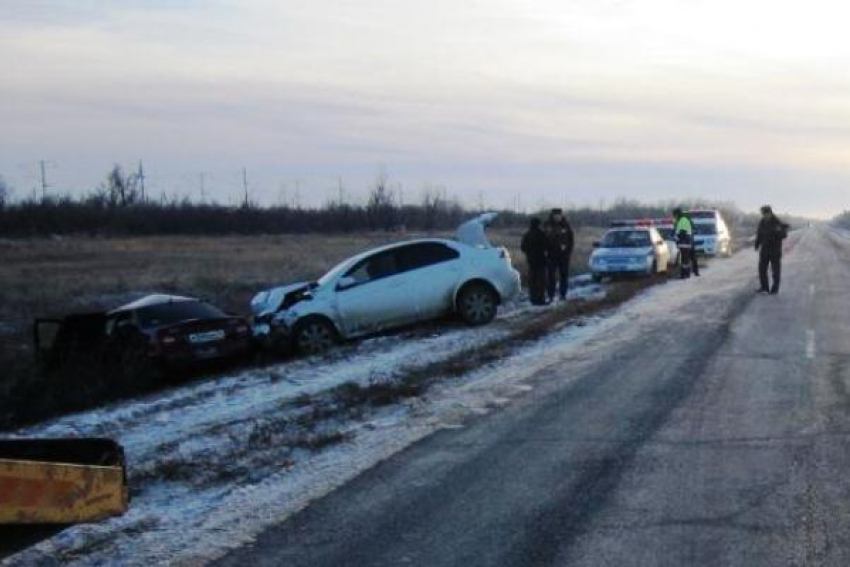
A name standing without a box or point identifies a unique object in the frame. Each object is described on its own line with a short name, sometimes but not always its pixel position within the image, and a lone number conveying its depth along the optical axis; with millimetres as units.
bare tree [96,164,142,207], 86125
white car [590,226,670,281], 28234
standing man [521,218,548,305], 21266
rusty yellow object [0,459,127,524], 4129
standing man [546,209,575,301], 22328
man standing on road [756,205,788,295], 21953
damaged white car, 16031
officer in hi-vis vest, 27469
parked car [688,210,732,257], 40156
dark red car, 14133
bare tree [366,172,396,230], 91188
